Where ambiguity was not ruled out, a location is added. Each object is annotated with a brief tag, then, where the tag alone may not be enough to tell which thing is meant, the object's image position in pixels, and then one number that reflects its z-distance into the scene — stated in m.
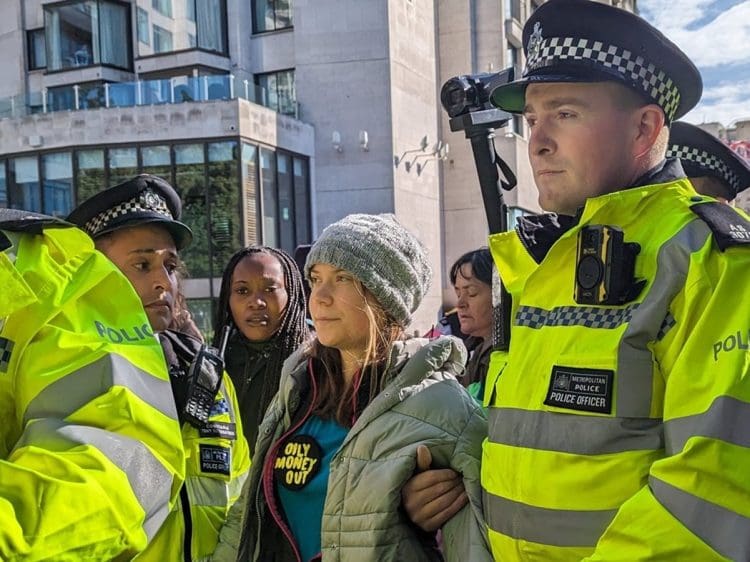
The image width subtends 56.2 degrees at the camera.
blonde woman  1.99
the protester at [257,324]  3.74
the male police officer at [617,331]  1.28
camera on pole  2.58
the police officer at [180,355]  2.16
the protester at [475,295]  4.64
